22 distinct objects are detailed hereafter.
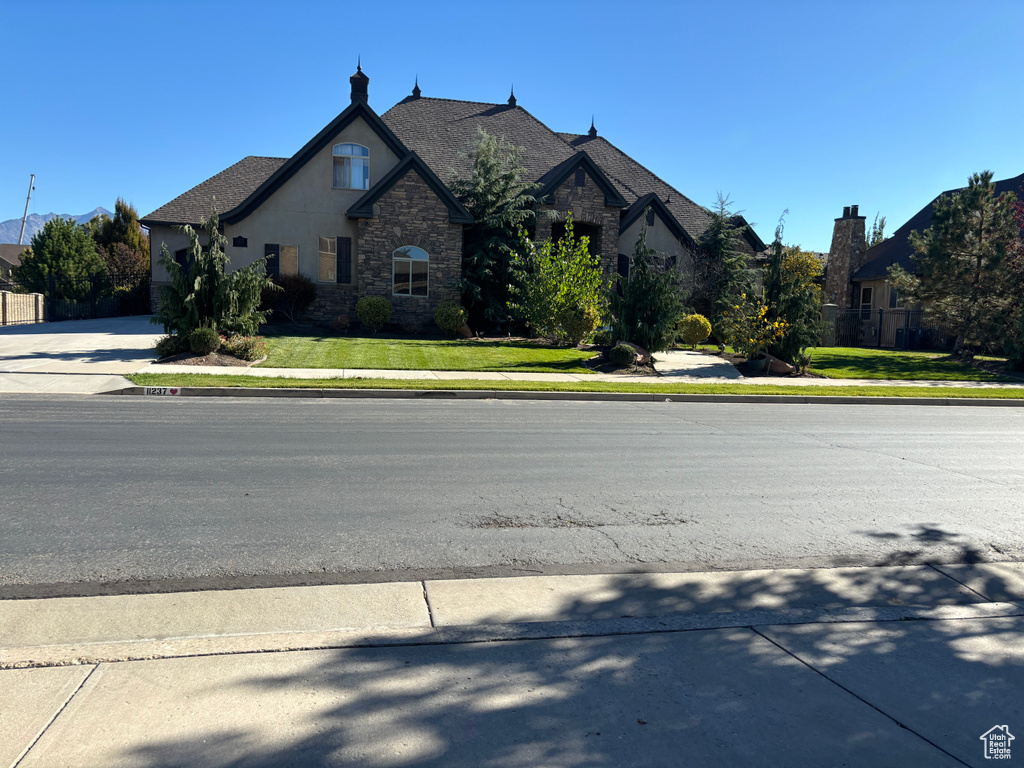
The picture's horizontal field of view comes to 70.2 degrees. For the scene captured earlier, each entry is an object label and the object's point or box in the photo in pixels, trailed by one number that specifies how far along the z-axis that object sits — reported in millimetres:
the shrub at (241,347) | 18016
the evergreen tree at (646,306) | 21141
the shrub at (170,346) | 17641
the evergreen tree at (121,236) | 39634
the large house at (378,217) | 26609
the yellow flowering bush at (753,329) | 21312
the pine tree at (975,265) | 24875
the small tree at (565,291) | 22953
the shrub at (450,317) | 25281
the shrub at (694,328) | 26516
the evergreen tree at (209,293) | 17594
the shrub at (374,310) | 25422
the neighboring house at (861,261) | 37500
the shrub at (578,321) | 23219
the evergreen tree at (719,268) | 29625
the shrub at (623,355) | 20312
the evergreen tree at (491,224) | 26672
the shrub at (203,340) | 17406
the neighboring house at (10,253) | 84369
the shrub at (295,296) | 26766
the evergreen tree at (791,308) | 21312
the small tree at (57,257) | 36250
